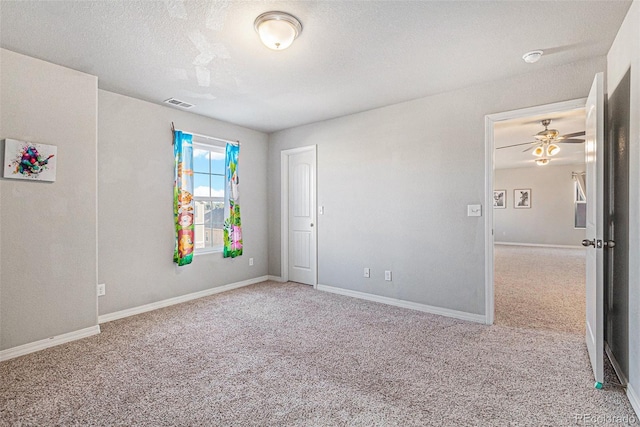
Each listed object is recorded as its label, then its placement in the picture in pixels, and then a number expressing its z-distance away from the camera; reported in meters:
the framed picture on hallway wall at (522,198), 10.16
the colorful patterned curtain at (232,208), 4.74
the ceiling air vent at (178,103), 3.80
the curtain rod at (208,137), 4.11
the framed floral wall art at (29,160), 2.65
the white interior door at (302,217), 4.95
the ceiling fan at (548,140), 4.84
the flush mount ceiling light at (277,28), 2.15
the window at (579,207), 9.36
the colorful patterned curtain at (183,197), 4.10
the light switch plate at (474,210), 3.42
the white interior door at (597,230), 2.14
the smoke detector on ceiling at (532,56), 2.68
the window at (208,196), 4.54
